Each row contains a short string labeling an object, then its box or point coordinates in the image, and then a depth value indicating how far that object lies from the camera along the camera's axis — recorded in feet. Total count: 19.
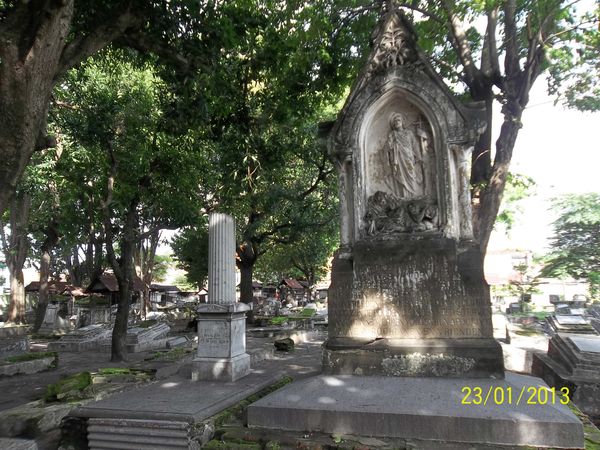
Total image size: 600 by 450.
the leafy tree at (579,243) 89.35
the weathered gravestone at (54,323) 73.36
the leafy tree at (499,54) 26.99
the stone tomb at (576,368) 18.24
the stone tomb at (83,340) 55.36
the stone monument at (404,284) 13.58
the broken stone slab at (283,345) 40.32
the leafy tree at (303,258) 73.22
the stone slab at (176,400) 15.60
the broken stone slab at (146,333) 52.60
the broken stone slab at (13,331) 67.00
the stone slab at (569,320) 46.49
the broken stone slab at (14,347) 46.72
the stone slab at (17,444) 11.76
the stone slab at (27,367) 36.78
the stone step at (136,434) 14.73
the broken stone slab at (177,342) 54.39
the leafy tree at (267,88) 27.67
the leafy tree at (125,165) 35.70
